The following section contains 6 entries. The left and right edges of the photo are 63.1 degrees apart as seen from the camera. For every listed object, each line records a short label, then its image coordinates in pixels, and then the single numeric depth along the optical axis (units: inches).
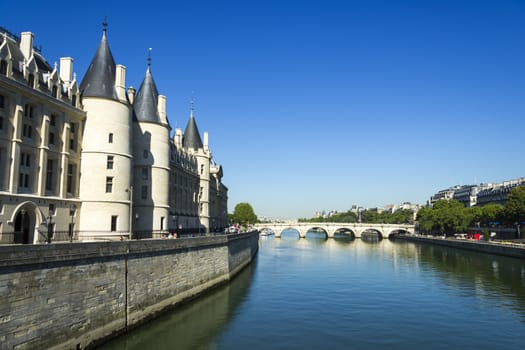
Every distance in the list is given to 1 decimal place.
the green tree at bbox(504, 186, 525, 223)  3496.6
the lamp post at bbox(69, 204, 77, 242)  1298.0
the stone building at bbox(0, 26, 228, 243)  1066.1
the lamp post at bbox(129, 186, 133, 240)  1350.5
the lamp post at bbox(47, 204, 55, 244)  1169.0
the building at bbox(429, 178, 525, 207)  5546.3
